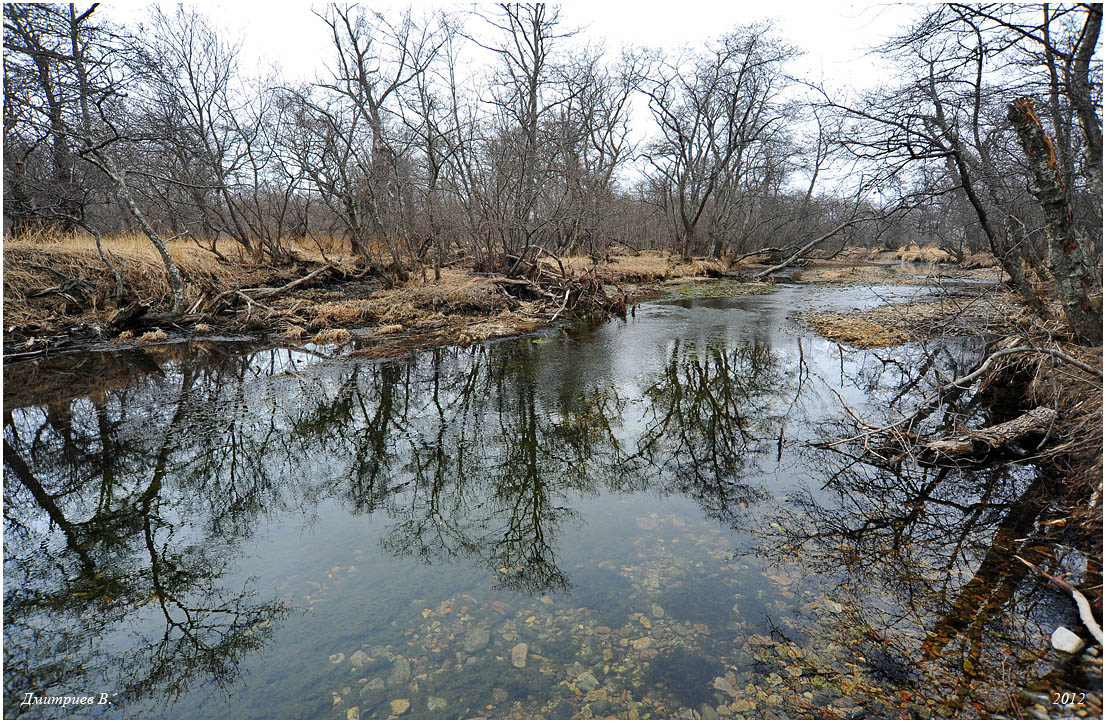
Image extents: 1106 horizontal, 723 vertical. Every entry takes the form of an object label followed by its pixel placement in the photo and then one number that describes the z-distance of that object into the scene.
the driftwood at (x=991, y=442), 5.23
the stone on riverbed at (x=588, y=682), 2.91
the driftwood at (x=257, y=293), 12.65
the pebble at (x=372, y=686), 2.89
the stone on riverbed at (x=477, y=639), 3.20
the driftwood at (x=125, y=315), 11.29
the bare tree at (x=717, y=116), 24.44
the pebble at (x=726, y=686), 2.85
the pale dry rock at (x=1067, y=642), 2.91
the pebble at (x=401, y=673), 2.96
